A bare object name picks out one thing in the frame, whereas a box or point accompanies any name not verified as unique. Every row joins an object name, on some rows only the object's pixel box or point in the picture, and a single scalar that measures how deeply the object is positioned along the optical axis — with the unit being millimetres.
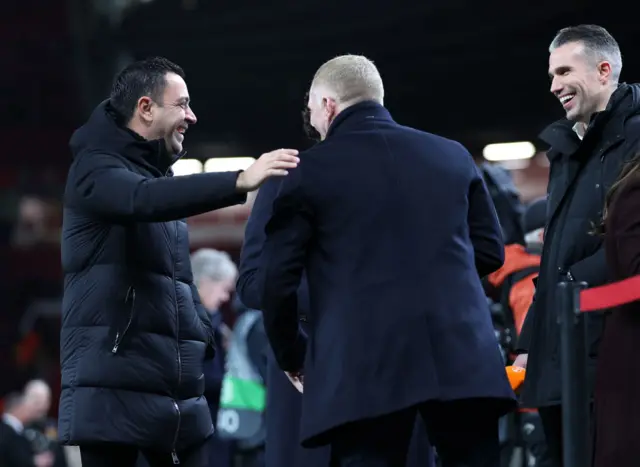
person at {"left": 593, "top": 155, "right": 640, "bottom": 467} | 7793
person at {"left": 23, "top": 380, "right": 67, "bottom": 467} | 27875
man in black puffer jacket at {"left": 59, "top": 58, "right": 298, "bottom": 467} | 8492
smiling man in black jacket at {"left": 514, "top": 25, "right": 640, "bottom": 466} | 8992
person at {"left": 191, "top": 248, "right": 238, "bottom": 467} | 14953
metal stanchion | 7617
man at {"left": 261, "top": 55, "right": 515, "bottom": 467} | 7461
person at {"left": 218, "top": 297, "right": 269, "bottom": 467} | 17094
